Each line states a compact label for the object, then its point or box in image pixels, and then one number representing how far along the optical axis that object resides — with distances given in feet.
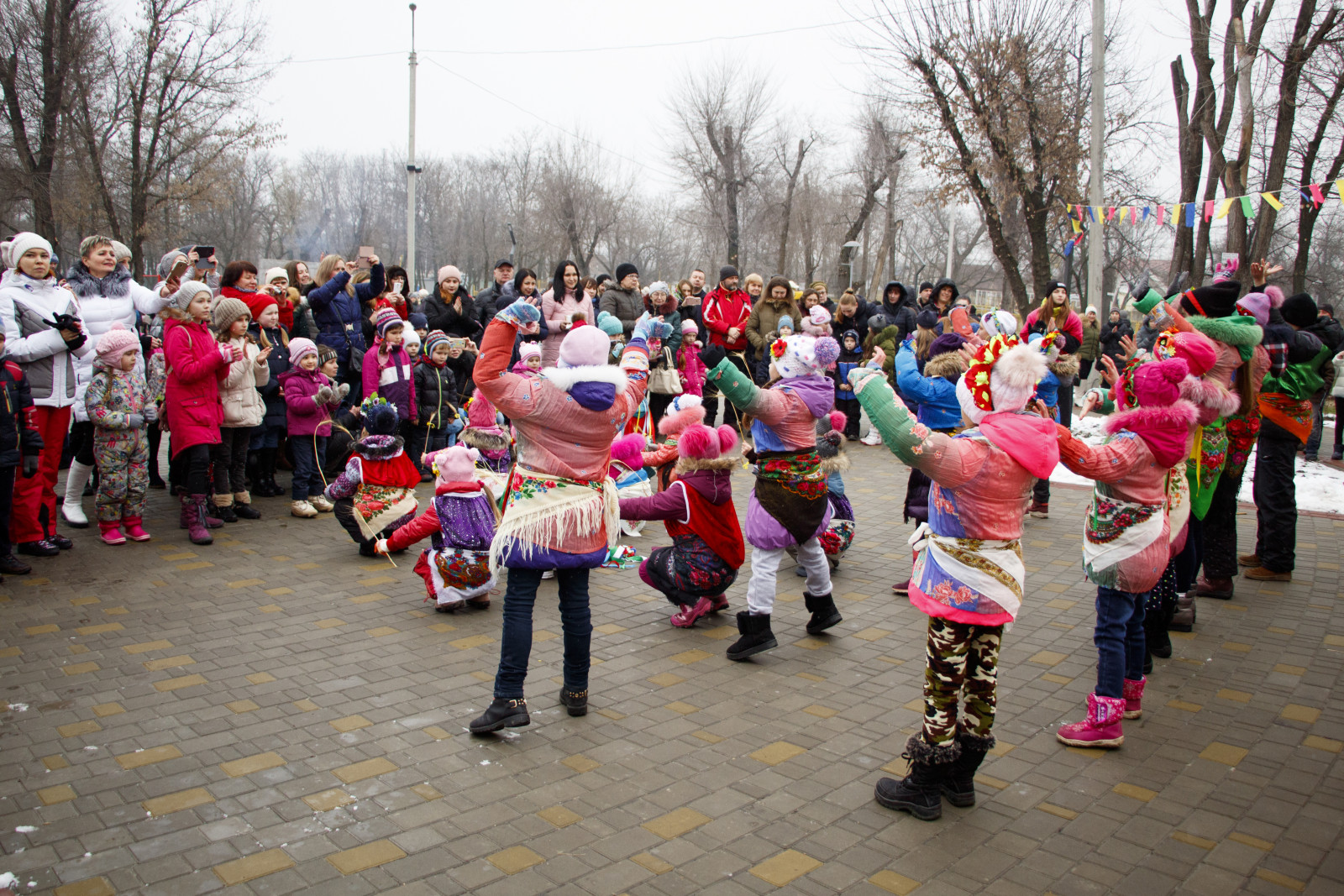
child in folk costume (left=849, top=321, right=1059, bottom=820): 11.54
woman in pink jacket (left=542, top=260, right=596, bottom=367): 31.32
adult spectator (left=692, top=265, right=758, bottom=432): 38.28
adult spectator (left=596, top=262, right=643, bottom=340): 36.70
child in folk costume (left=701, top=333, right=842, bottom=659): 16.79
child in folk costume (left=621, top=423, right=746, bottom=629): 18.33
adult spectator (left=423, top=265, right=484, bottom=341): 34.27
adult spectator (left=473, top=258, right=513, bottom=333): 36.11
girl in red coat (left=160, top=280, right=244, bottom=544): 23.07
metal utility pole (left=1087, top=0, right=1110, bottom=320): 49.55
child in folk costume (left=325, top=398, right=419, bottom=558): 22.33
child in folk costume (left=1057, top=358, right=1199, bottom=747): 13.46
